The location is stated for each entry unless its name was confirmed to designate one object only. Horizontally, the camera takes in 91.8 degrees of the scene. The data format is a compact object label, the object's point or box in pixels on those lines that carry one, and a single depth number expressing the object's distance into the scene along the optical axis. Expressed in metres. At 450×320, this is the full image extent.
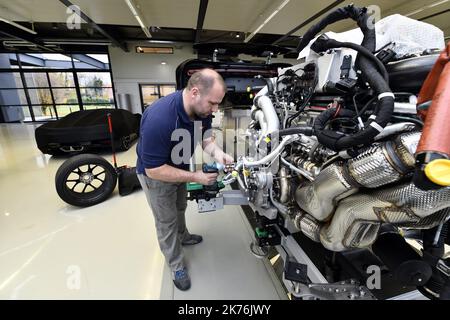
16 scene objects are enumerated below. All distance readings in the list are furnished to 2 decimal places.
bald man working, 1.25
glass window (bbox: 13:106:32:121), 10.35
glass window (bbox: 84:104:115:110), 10.31
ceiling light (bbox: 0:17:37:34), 5.88
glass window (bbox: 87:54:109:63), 9.63
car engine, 0.64
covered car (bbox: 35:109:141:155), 3.87
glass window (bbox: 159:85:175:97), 10.16
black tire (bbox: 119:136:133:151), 4.69
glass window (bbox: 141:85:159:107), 10.06
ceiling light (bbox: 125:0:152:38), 4.68
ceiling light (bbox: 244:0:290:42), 4.90
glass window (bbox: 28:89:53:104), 10.09
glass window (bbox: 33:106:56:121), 10.37
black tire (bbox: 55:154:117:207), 2.31
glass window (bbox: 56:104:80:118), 10.26
